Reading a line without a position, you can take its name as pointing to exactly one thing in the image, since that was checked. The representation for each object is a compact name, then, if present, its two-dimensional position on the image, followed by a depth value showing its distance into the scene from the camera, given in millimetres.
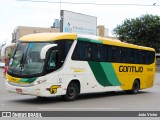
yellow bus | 15266
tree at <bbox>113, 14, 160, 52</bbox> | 73562
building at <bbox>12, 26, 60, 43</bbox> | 105775
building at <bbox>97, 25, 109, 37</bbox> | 101000
